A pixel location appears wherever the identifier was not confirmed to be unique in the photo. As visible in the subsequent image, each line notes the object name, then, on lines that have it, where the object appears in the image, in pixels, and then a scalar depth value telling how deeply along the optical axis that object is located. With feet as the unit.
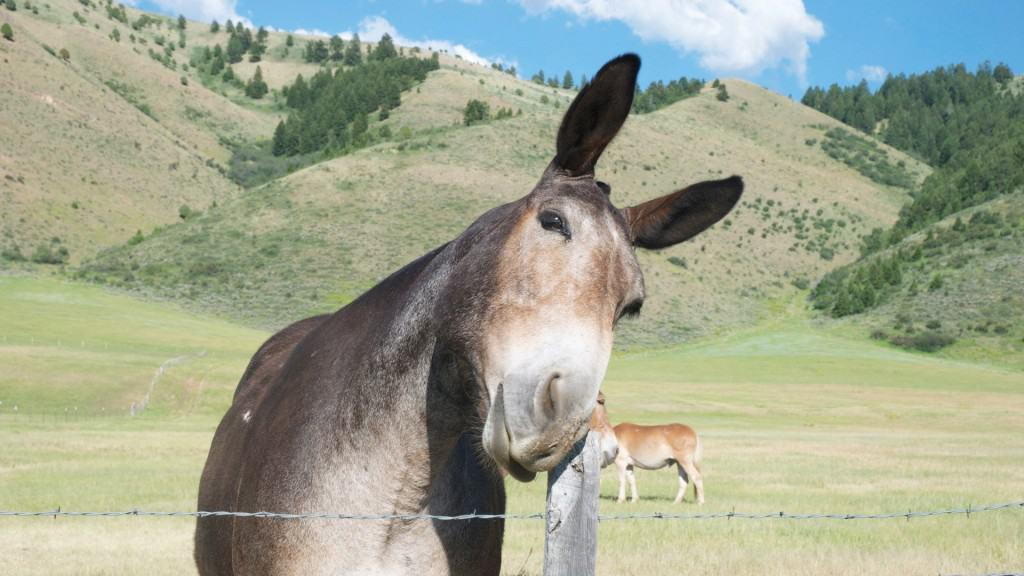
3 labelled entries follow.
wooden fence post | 11.67
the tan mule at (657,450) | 57.47
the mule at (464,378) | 10.15
